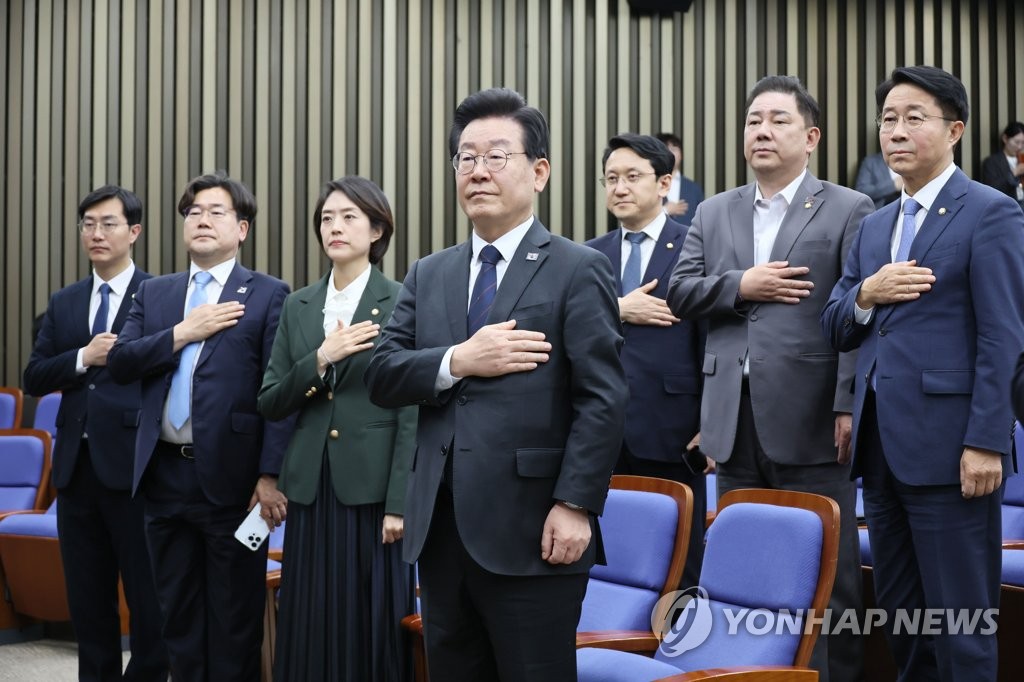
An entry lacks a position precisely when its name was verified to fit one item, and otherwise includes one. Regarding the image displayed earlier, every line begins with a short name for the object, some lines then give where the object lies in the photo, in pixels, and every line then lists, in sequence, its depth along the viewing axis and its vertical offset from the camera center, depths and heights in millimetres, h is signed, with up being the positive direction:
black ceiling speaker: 6688 +2181
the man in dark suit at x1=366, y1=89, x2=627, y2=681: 1990 -103
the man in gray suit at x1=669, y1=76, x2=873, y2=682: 2840 +98
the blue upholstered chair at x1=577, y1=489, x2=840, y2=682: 2275 -497
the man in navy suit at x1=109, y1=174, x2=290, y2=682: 3189 -318
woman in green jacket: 2977 -416
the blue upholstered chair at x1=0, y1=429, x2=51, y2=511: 4809 -465
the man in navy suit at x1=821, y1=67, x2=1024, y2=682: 2393 -21
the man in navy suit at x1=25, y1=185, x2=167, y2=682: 3559 -292
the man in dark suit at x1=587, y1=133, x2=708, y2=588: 3338 -38
